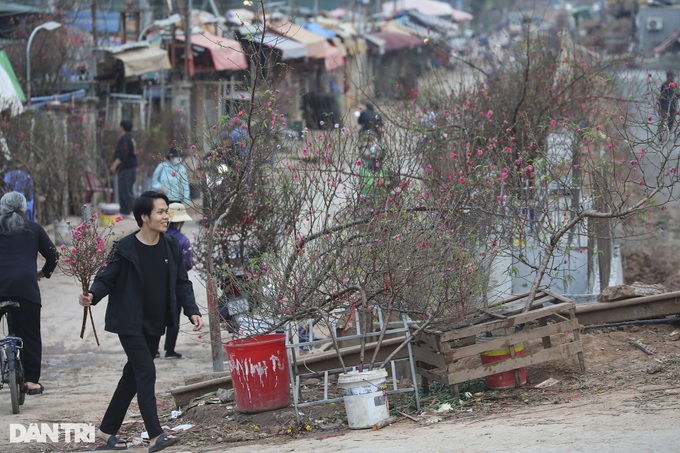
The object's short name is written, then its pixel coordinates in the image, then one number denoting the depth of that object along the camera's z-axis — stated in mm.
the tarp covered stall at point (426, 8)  62000
